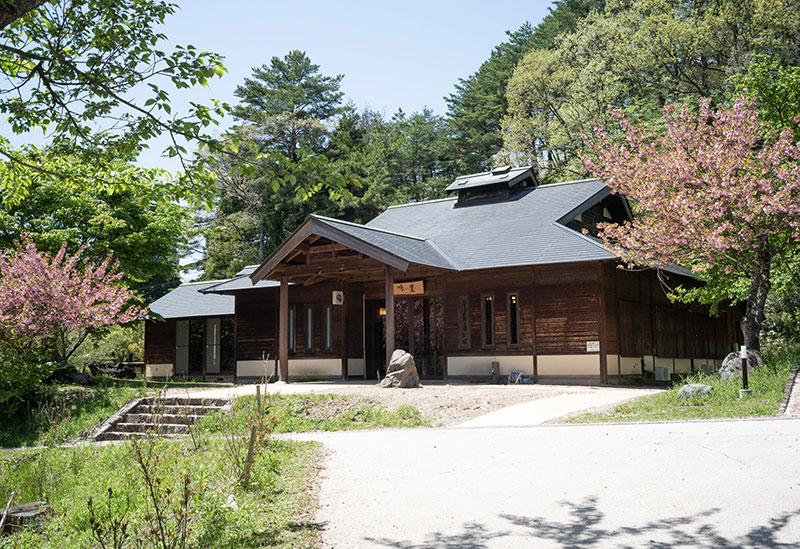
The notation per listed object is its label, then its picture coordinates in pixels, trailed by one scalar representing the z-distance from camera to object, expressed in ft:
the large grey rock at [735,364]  50.29
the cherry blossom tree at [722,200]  52.54
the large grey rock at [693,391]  46.11
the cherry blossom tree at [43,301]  58.49
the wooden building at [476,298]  67.77
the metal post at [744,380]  44.18
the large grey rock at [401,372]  59.67
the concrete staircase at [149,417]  51.85
